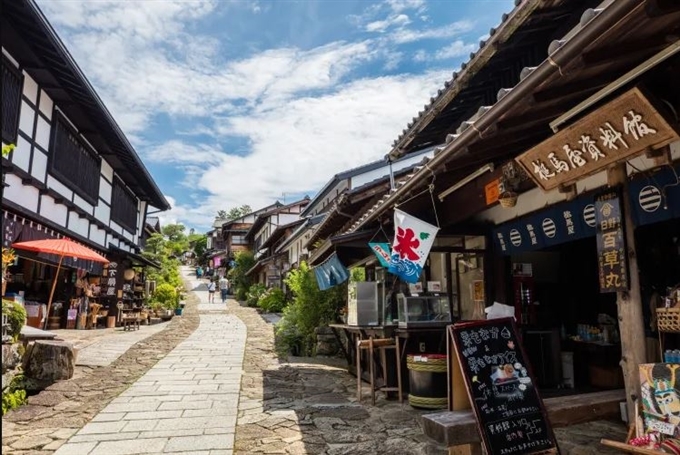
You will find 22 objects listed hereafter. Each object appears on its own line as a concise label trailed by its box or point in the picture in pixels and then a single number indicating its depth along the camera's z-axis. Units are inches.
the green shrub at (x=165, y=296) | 1071.4
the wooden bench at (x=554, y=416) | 170.9
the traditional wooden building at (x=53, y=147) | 436.1
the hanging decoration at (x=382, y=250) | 317.9
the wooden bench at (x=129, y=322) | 756.0
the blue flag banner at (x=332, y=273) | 413.4
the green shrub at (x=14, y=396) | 291.6
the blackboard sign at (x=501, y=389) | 178.9
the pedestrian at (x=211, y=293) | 1552.7
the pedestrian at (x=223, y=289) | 1535.4
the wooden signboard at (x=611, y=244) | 167.8
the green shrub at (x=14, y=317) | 329.4
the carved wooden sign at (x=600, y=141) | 141.5
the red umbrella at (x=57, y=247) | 465.6
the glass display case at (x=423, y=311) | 327.0
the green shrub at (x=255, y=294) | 1430.9
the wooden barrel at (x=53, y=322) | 676.0
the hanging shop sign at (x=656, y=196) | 188.2
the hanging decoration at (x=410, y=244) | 269.1
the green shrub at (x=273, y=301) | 1198.3
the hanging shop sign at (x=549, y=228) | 242.2
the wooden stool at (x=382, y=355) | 320.5
